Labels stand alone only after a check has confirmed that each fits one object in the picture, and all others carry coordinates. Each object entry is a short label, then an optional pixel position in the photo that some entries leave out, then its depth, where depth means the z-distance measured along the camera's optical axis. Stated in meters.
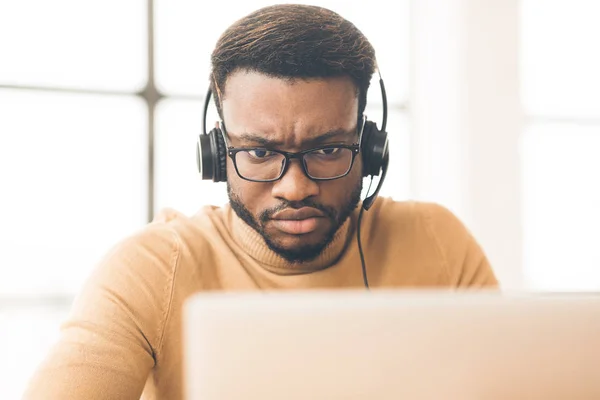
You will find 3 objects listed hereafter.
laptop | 0.68
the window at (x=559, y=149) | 1.94
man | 1.15
